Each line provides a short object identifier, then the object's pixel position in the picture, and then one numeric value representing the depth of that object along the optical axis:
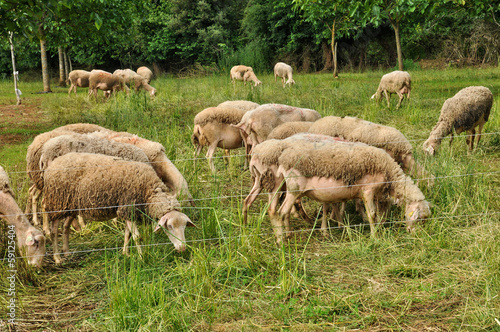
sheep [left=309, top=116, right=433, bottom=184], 6.37
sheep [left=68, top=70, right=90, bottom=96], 18.84
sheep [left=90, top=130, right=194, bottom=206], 5.86
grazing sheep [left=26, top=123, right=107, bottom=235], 5.74
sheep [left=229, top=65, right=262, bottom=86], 18.86
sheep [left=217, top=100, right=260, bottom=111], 8.58
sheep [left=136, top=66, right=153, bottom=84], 20.94
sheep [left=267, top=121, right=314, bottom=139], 6.64
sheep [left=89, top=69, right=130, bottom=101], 15.90
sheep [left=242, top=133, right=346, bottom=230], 5.31
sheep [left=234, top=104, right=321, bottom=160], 7.34
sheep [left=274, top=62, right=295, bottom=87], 19.66
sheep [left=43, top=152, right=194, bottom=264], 4.91
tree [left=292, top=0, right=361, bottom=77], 12.70
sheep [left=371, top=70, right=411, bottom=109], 12.09
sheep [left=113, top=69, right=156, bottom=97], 14.90
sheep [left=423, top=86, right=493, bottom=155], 8.10
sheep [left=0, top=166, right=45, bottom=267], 4.75
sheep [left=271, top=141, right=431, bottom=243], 5.04
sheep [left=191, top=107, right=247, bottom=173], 7.71
